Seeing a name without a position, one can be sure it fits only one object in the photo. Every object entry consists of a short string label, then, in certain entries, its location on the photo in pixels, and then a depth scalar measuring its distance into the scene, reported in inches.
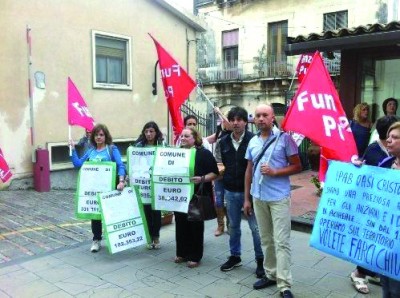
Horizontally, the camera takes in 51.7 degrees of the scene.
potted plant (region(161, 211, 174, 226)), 253.0
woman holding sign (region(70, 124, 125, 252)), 202.5
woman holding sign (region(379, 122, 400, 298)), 111.2
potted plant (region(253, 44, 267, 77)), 901.2
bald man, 150.7
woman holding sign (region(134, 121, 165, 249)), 204.8
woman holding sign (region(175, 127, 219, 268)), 185.8
